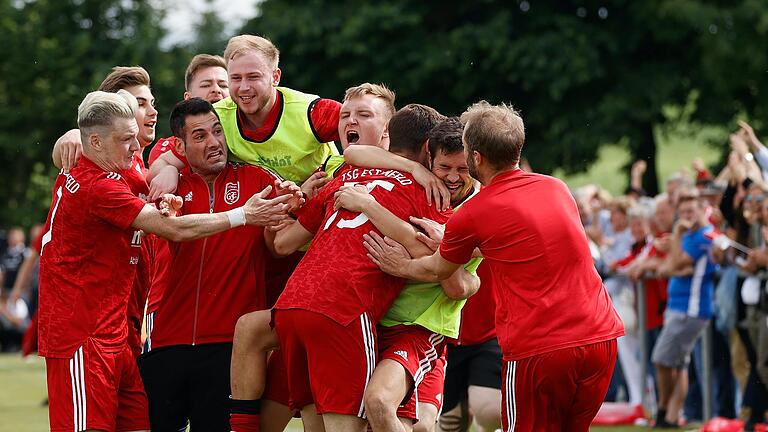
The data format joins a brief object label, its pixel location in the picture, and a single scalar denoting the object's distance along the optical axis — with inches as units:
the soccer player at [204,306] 581.9
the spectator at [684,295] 947.3
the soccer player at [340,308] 503.8
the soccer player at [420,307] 520.7
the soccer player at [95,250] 531.5
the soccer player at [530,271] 501.7
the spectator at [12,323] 1942.7
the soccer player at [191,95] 600.1
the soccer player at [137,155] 565.6
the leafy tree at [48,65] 2775.6
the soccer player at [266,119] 579.5
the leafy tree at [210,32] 2869.1
